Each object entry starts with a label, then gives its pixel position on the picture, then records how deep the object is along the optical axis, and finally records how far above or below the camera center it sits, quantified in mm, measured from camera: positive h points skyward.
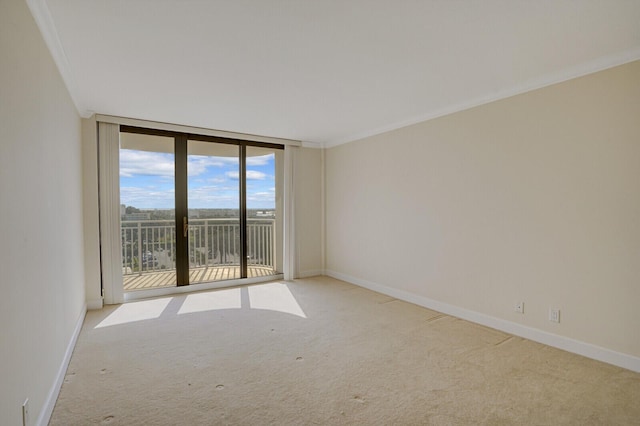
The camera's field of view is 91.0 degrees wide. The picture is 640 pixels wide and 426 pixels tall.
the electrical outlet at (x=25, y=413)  1500 -976
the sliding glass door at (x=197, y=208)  4602 +36
